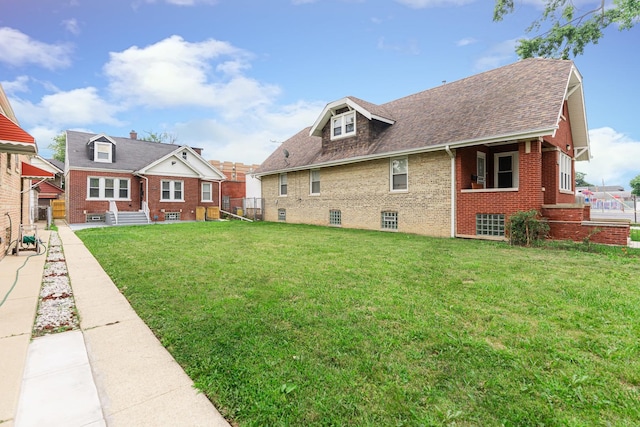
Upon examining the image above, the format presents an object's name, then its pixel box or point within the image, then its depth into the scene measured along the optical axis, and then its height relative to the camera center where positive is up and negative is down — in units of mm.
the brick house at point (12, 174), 5039 +1224
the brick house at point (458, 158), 9477 +2395
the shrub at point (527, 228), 8930 -498
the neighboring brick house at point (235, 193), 26203 +2100
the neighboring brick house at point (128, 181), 18859 +2451
